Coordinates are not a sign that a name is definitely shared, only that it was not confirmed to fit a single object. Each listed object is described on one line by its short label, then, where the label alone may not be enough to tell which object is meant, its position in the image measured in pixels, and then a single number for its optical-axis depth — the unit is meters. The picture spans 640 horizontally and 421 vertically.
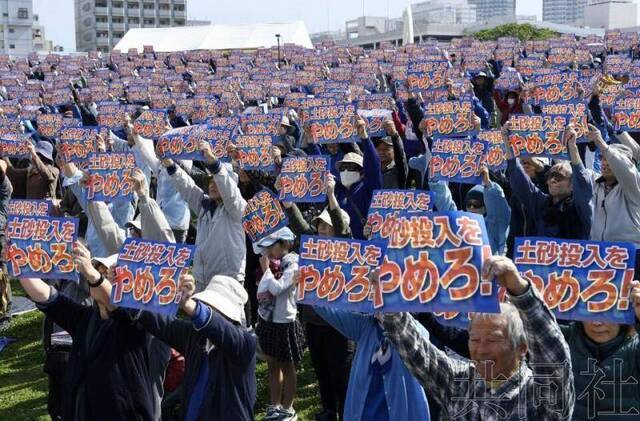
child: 6.04
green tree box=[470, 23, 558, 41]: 59.19
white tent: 43.12
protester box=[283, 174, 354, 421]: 5.87
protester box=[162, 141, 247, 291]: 6.62
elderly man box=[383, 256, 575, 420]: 3.11
